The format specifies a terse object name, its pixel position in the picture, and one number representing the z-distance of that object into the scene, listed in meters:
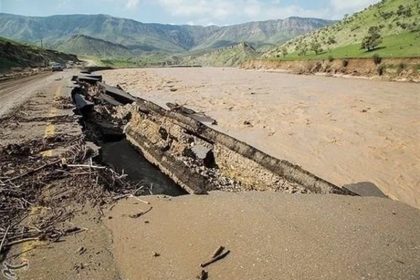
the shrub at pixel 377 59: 32.97
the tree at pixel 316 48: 51.99
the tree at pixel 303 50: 56.46
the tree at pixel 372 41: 39.75
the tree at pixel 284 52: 65.00
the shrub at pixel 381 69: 31.70
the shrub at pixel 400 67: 29.63
